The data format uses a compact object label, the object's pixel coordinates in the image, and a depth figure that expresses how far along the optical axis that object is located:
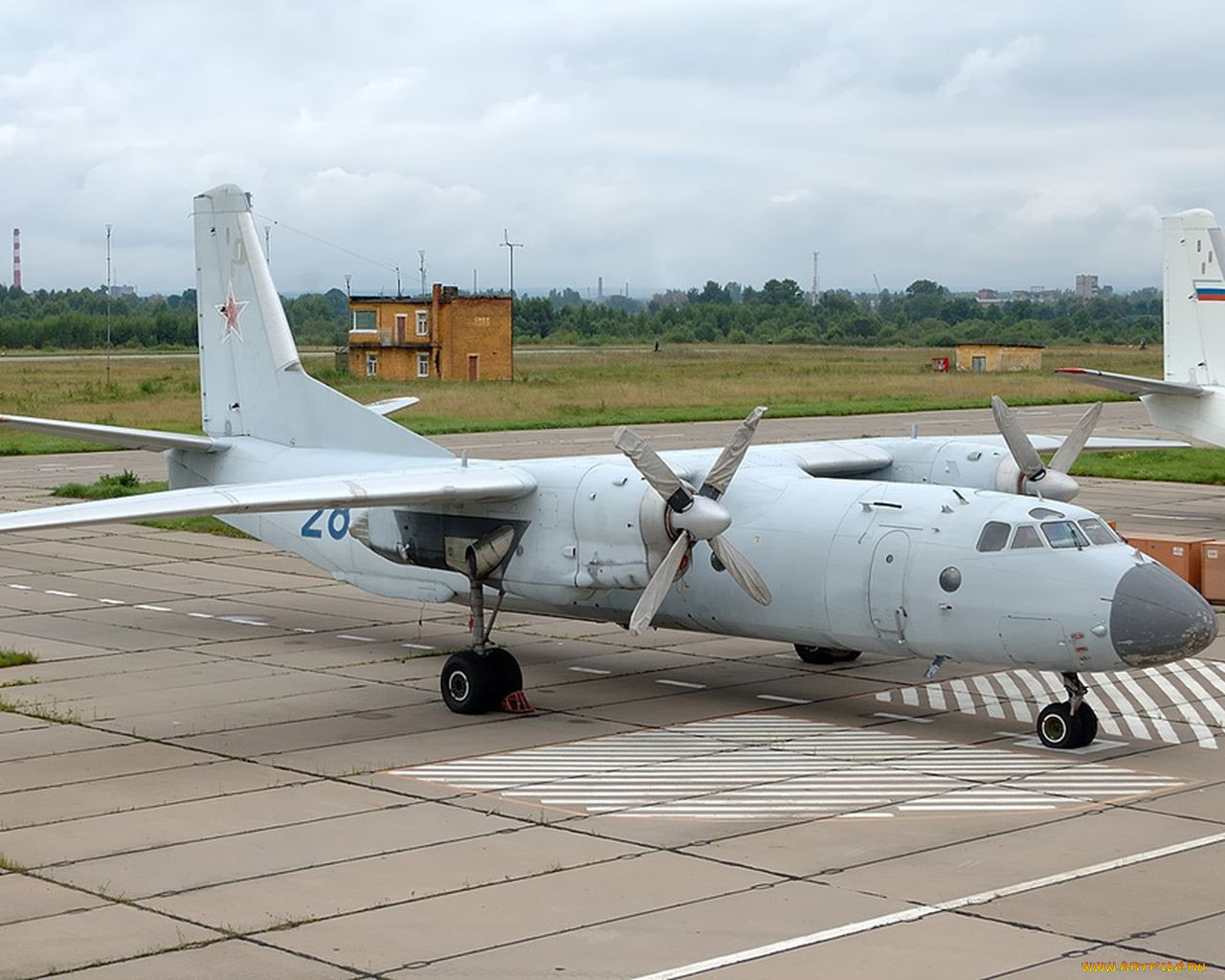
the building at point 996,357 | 125.56
